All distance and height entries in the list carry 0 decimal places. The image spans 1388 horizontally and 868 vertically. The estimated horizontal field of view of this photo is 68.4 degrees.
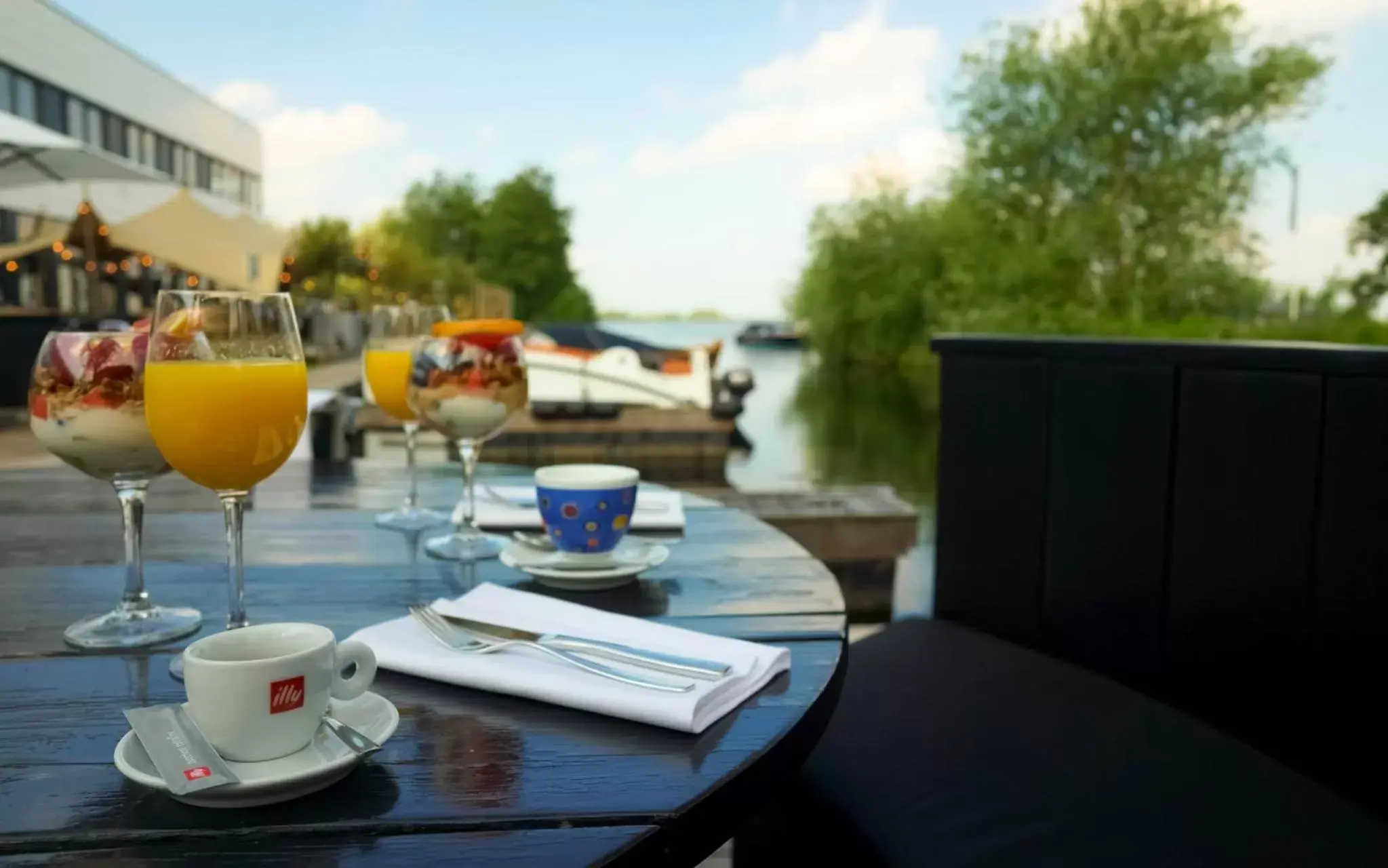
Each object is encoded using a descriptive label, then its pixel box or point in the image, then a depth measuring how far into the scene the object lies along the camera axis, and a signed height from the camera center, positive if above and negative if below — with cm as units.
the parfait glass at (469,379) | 122 -5
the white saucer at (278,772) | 54 -24
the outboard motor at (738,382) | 1023 -36
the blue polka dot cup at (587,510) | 103 -17
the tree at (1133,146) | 1955 +414
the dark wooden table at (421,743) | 52 -25
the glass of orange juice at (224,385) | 81 -4
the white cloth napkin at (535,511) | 132 -23
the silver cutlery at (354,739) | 58 -23
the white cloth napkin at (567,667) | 67 -24
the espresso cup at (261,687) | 55 -19
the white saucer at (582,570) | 101 -23
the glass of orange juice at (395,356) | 142 -2
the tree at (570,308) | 3459 +119
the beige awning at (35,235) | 868 +95
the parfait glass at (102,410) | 91 -7
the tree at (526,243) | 3341 +325
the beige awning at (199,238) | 993 +98
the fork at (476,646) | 70 -23
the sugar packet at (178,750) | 53 -23
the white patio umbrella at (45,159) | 703 +129
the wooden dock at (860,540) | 393 -75
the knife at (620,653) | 72 -23
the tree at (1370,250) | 1327 +140
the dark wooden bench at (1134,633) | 99 -40
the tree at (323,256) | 1803 +150
